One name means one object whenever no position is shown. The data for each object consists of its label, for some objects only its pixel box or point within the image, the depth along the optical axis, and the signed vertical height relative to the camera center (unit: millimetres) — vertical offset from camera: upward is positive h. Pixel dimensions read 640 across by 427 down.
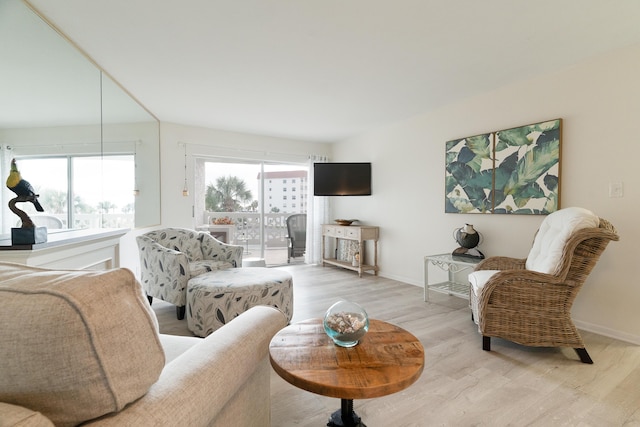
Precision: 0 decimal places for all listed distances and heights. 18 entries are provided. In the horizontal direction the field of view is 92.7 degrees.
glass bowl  1222 -467
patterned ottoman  2371 -702
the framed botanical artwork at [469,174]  3213 +393
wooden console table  4512 -421
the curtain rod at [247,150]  4490 +951
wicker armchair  1984 -610
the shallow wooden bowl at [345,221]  4904 -191
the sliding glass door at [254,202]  4893 +122
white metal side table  3002 -700
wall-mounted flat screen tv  4754 +480
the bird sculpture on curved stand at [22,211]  1491 -10
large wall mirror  1702 +597
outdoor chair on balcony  5461 -468
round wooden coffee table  973 -558
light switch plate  2371 +169
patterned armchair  2748 -509
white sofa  497 -268
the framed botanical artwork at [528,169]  2717 +389
